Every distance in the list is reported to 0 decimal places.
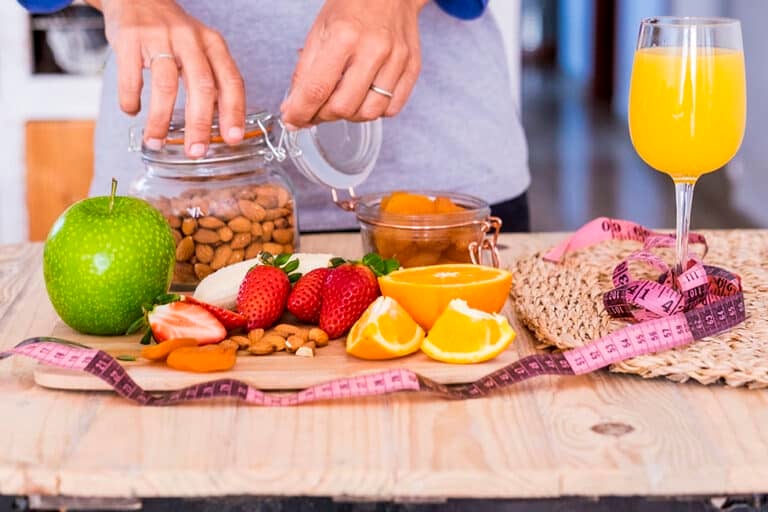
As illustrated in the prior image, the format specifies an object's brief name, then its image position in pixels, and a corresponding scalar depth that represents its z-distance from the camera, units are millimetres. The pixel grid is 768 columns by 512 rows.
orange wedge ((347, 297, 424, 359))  1073
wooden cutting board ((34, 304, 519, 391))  1055
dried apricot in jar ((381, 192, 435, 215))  1224
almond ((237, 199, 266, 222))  1230
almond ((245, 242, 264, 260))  1228
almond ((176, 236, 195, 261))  1222
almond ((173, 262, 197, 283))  1225
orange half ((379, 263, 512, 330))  1103
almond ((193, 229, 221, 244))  1223
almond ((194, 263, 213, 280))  1220
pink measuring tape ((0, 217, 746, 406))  1033
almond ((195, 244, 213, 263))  1223
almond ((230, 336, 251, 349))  1102
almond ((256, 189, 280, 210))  1242
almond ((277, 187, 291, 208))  1251
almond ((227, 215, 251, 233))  1225
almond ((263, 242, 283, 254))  1237
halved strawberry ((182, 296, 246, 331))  1118
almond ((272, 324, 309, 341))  1107
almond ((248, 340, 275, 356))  1090
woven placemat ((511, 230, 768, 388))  1060
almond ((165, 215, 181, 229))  1227
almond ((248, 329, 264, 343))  1105
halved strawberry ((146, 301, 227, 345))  1100
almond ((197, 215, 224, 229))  1221
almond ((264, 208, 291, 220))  1242
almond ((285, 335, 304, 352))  1094
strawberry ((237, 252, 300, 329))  1124
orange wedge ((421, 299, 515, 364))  1071
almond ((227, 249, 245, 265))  1220
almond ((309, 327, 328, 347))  1104
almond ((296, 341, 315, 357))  1089
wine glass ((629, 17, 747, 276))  1132
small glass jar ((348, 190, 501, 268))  1207
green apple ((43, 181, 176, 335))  1122
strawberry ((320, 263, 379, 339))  1114
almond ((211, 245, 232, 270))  1220
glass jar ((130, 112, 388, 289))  1224
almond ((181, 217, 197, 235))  1223
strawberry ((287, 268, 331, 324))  1133
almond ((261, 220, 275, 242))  1239
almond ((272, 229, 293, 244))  1246
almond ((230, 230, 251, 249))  1224
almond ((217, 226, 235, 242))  1221
